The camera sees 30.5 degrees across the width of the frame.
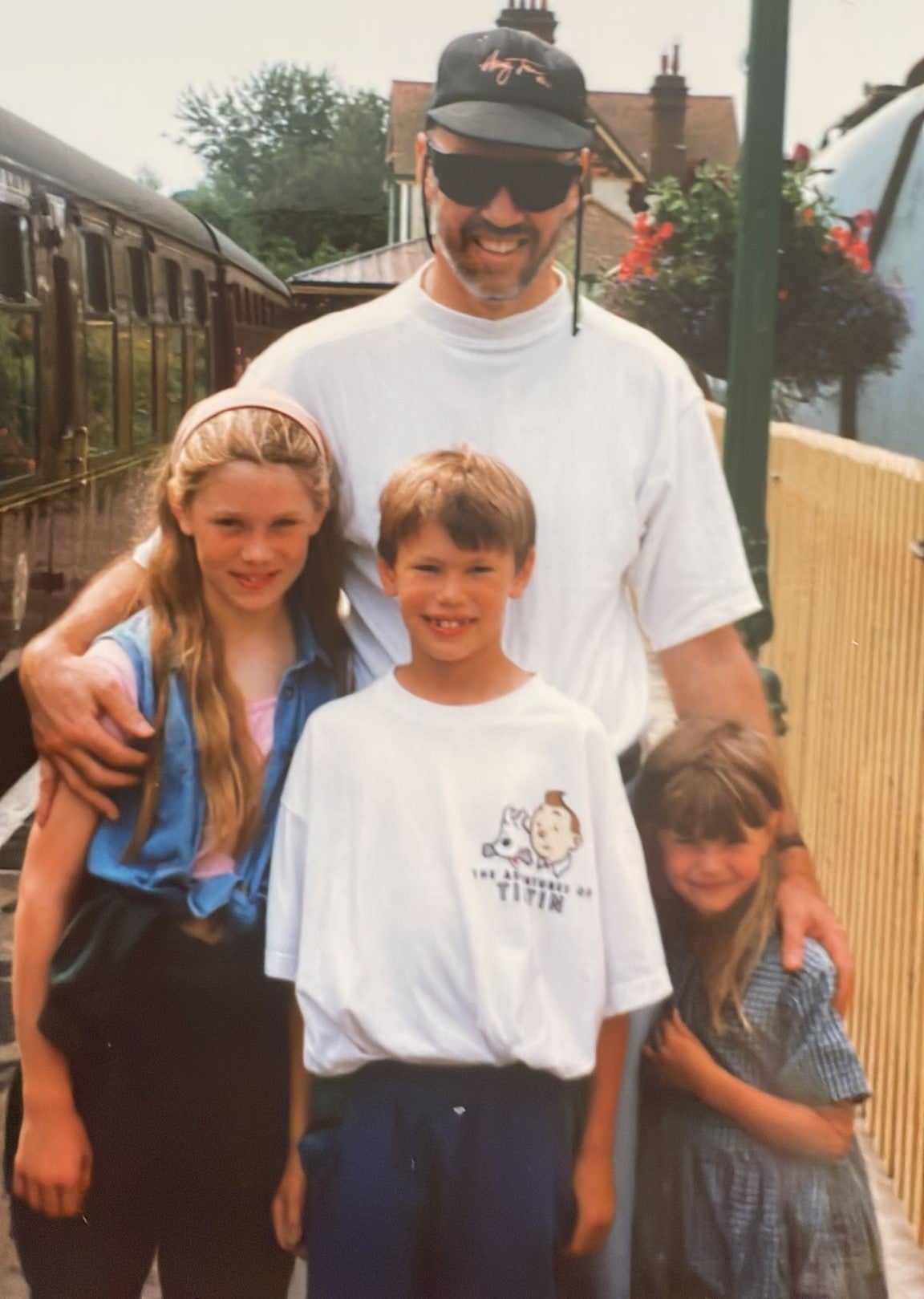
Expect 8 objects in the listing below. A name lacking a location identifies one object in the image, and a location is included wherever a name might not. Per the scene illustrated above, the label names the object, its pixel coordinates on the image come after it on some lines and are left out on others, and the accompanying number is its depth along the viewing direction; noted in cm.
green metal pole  253
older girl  234
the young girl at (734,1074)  244
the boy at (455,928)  223
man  235
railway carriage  257
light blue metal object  270
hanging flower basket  254
